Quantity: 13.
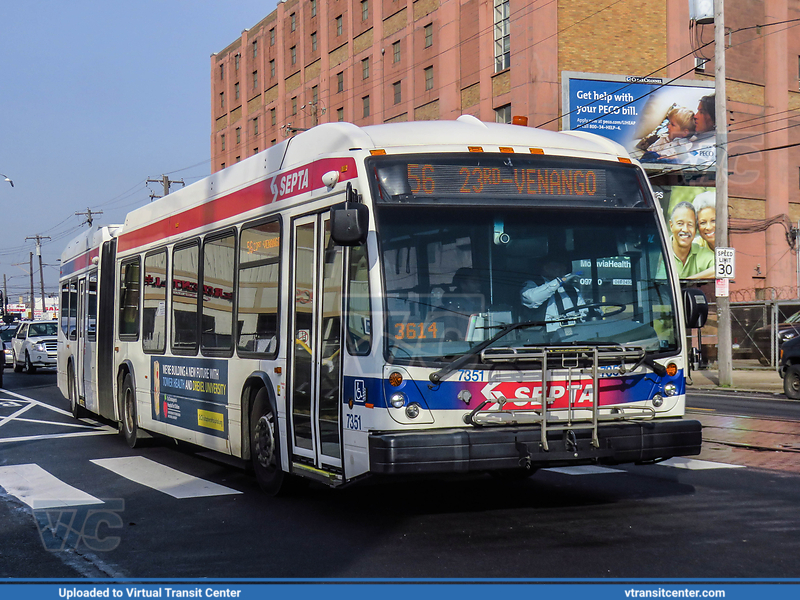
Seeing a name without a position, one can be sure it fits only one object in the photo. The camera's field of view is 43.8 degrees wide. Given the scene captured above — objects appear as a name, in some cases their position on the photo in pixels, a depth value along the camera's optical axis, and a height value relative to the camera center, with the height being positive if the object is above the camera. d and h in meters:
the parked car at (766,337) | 28.90 -1.18
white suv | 34.56 -1.49
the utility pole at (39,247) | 89.06 +5.06
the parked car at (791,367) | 19.46 -1.37
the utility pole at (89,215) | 82.44 +7.21
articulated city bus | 7.05 -0.07
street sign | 23.05 +0.84
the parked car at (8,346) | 44.25 -2.00
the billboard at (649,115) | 37.09 +7.04
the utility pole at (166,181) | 60.75 +7.40
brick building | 37.84 +9.82
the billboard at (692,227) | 39.81 +2.88
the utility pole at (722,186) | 23.67 +2.70
